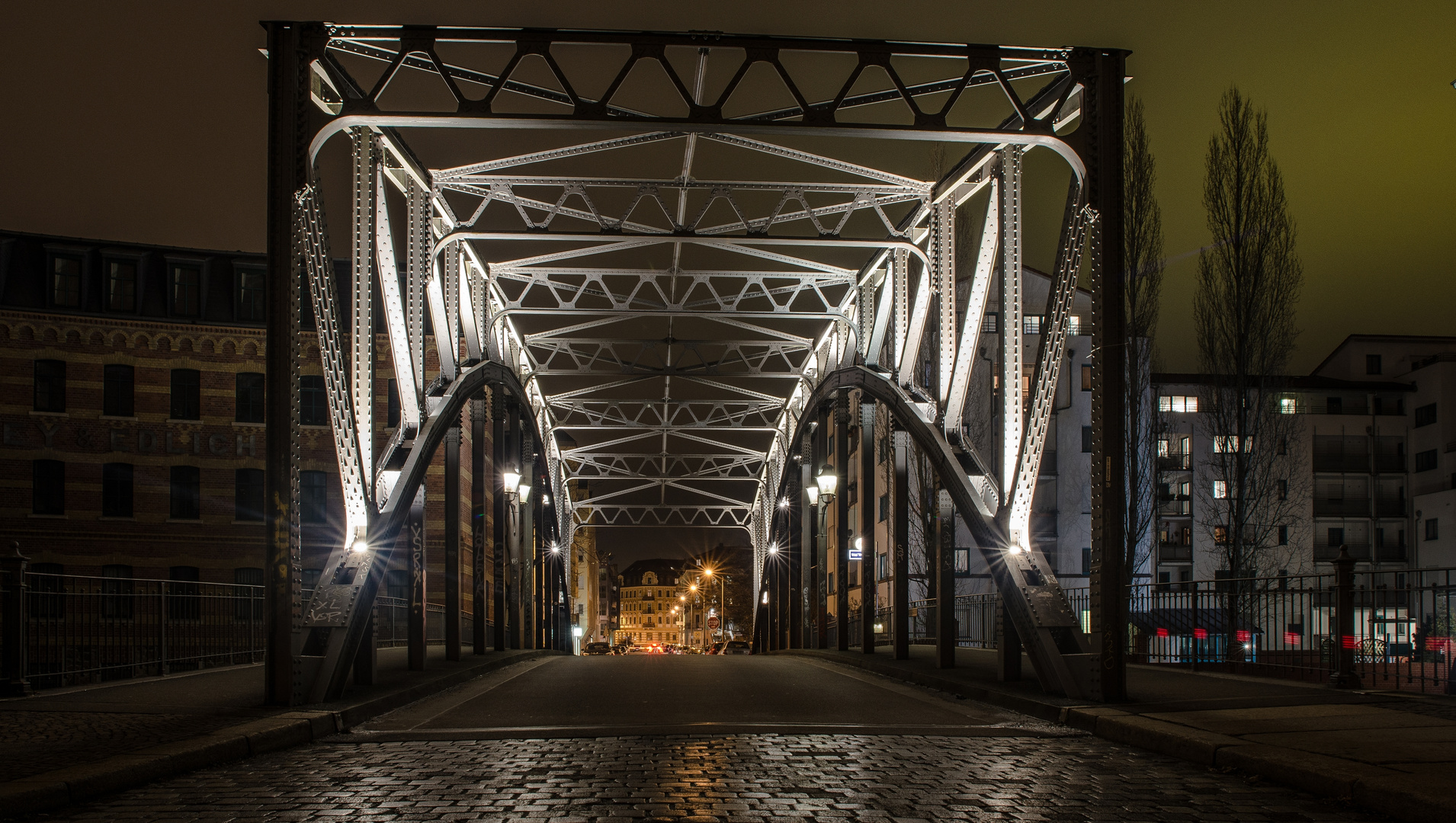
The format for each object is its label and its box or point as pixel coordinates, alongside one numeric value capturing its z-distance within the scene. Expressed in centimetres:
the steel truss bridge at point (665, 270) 1061
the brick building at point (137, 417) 3394
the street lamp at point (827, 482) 2392
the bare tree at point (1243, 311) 2591
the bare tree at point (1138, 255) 2592
